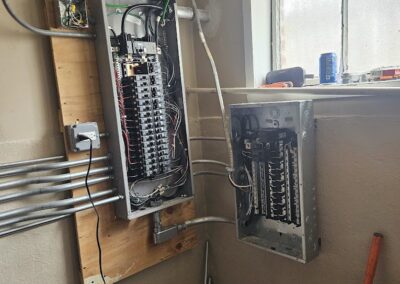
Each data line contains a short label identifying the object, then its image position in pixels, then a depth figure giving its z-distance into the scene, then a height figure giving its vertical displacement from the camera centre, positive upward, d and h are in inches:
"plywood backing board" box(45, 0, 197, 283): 51.9 -19.1
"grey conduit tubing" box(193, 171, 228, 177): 69.3 -17.0
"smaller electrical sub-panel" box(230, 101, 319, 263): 52.0 -14.7
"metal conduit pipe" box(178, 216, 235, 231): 67.2 -26.0
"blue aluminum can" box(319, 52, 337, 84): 54.7 +2.9
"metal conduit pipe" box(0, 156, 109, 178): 47.4 -9.6
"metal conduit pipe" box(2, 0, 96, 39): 44.7 +10.5
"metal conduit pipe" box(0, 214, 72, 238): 46.8 -17.9
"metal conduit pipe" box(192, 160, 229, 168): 66.9 -14.2
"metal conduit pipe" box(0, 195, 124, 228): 47.0 -16.7
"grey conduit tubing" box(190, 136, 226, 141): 67.6 -9.4
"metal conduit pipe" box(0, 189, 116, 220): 47.1 -15.4
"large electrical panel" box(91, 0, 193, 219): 54.2 -0.6
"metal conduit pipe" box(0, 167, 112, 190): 47.4 -11.4
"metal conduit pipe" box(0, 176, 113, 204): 47.4 -13.1
